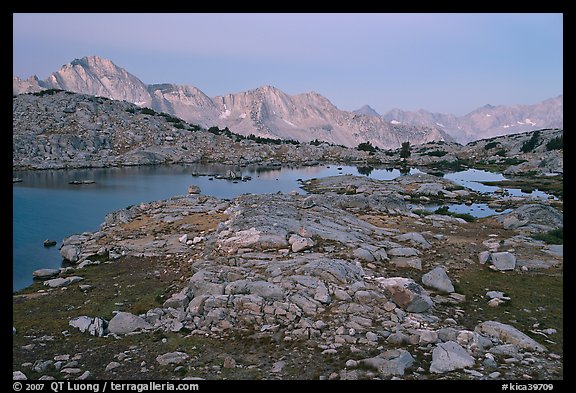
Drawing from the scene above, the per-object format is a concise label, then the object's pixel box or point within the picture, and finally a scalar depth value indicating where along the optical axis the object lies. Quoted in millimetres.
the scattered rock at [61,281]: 20891
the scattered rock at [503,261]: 21766
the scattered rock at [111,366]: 11871
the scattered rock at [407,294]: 15562
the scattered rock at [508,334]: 13023
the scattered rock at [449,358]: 11500
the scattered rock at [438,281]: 18359
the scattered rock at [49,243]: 33062
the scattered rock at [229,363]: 11906
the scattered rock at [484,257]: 22541
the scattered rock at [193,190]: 51438
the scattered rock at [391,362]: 11375
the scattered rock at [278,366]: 11727
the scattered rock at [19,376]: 11238
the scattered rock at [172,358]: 12094
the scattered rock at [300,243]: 21109
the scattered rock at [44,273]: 24306
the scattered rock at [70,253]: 27627
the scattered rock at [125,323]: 14438
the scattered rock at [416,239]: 25703
